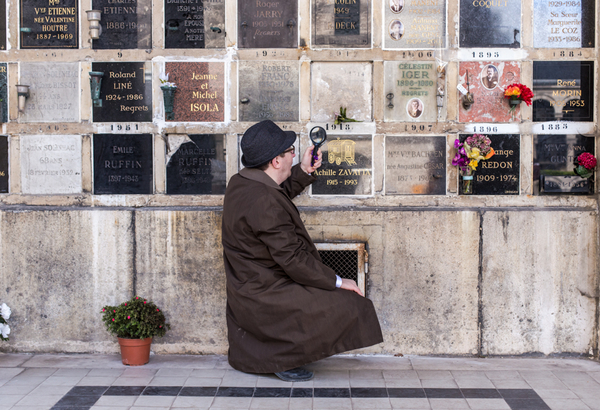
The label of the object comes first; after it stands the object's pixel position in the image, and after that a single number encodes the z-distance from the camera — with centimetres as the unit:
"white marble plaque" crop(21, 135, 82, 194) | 470
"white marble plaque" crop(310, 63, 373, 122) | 461
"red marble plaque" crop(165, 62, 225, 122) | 464
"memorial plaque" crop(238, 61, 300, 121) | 462
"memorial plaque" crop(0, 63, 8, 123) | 468
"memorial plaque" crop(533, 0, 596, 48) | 453
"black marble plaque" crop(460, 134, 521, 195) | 459
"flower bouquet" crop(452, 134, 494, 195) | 441
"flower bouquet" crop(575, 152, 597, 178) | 443
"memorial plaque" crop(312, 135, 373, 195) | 463
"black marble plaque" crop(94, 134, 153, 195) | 468
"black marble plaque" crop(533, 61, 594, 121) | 454
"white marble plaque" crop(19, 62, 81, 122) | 468
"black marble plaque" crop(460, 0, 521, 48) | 456
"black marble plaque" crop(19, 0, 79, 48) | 466
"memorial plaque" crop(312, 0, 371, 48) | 457
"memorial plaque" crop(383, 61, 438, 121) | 459
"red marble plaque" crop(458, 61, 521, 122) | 456
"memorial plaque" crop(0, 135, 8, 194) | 473
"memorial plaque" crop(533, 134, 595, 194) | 454
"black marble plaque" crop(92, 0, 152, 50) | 463
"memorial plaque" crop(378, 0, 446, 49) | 457
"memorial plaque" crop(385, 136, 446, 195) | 461
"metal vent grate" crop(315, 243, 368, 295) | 452
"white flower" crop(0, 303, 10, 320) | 448
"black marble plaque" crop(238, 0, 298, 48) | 458
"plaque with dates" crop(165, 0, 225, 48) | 461
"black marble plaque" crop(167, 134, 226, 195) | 465
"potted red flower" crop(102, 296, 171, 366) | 422
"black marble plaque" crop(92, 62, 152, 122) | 466
